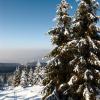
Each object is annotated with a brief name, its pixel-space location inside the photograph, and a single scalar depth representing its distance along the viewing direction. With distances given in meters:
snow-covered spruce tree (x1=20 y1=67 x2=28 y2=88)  85.70
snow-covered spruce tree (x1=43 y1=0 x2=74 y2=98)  25.08
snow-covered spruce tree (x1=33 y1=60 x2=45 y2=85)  90.45
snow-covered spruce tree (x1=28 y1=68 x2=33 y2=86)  98.22
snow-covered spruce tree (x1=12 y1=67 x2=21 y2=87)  94.88
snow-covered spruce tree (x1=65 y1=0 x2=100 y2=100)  20.02
